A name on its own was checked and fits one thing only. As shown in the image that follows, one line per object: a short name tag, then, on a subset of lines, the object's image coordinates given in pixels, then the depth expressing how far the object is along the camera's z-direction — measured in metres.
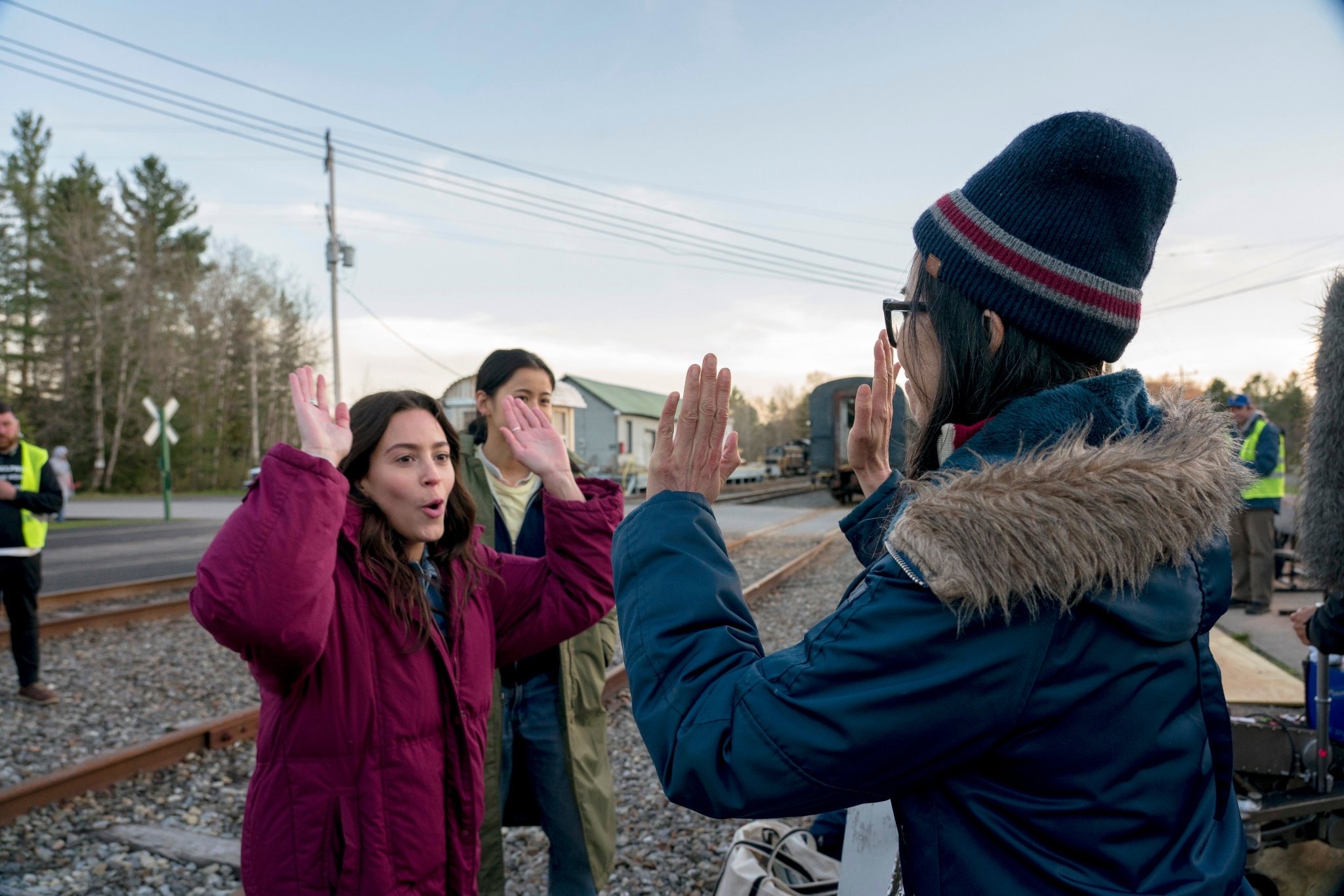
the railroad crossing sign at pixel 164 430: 19.83
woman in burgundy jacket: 1.83
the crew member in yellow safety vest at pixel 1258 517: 8.52
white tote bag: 2.18
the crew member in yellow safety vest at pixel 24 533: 6.00
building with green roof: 39.62
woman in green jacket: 2.87
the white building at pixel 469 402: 17.64
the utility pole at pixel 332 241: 26.39
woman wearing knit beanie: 1.01
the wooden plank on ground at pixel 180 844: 3.76
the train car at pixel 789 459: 47.84
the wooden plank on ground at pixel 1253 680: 5.85
